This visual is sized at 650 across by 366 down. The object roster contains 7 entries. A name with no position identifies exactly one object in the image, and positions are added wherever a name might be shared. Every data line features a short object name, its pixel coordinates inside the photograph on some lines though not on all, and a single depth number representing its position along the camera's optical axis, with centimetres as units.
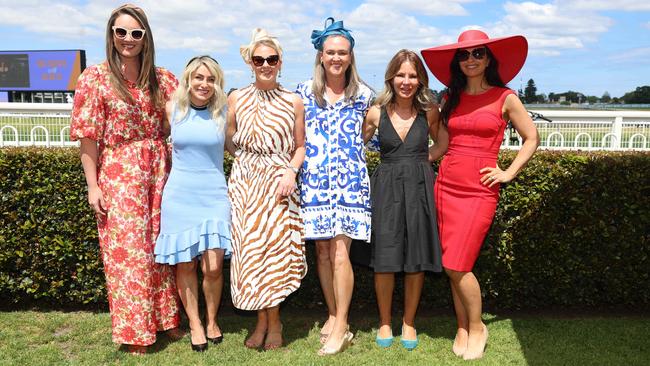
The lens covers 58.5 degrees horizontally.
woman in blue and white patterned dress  408
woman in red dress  397
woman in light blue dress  401
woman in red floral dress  393
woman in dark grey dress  411
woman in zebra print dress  402
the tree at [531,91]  11450
